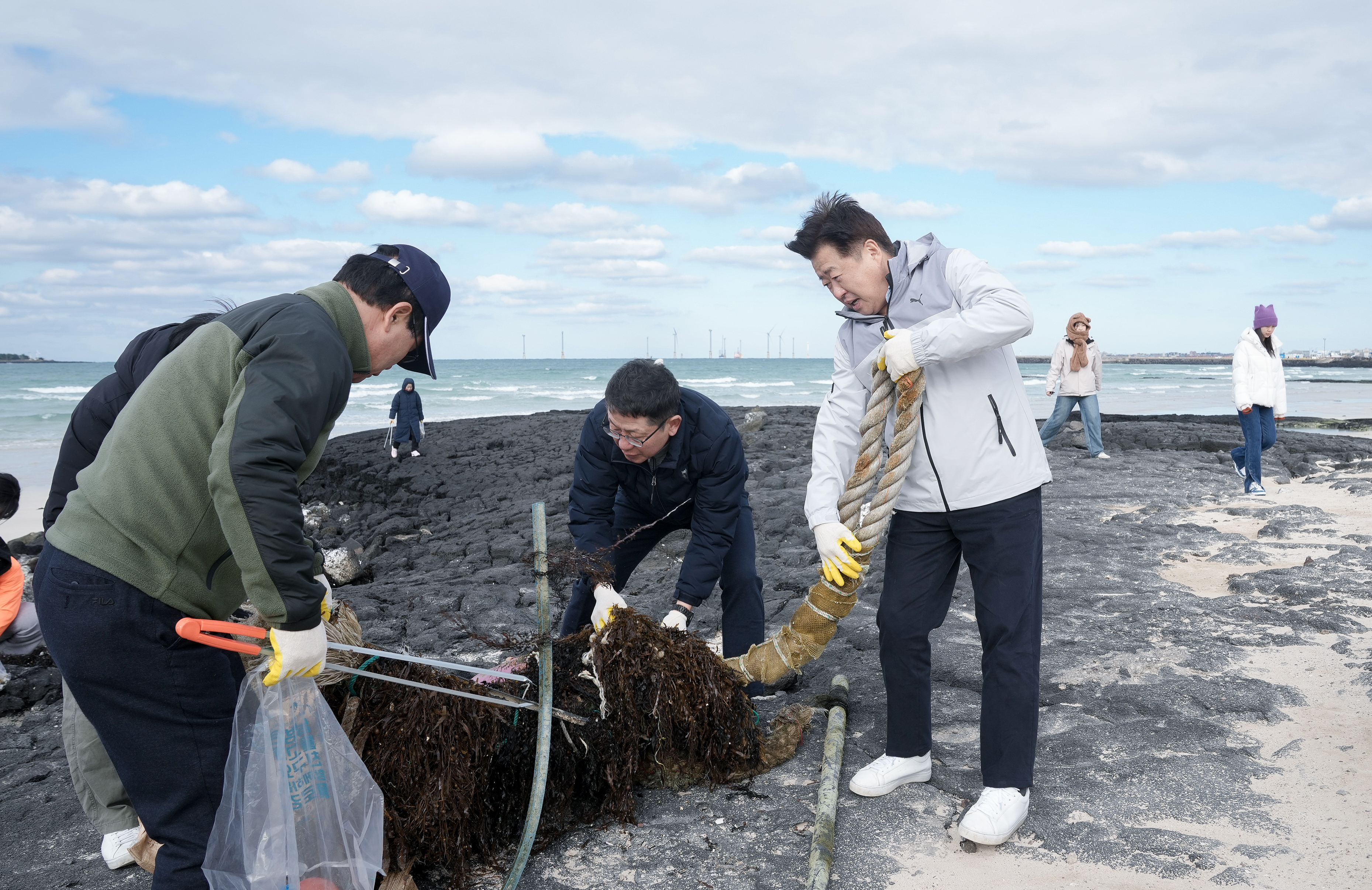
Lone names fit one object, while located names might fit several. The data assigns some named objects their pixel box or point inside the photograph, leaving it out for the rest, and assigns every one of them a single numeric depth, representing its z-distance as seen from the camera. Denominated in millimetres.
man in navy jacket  3070
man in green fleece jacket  1767
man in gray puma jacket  2521
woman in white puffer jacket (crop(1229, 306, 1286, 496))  7441
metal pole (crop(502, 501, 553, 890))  2303
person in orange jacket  4223
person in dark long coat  12852
